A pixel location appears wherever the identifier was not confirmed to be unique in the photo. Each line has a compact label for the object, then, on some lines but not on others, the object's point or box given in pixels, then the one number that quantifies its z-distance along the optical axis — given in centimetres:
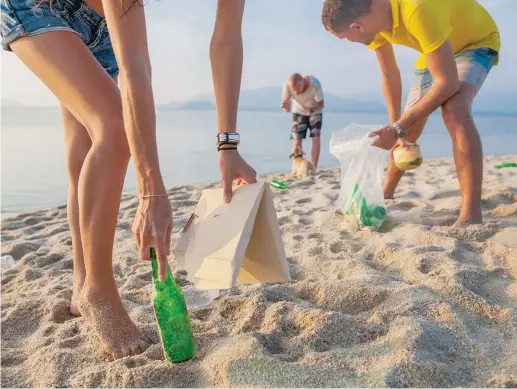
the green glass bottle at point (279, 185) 445
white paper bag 140
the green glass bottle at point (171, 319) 143
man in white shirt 611
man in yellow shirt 248
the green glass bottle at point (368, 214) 279
